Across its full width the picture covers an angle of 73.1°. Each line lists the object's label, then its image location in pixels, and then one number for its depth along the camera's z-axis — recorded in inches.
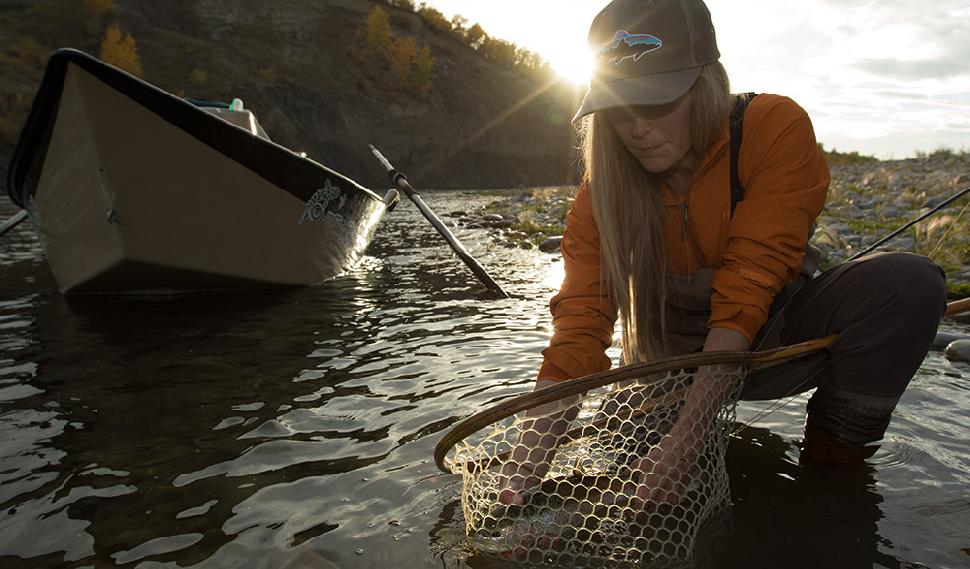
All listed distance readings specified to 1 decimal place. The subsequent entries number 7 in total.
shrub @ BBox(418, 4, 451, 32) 2842.0
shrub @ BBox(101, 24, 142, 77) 1726.1
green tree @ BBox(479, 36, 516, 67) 2945.4
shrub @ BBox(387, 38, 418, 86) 2362.2
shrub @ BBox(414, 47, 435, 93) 2353.6
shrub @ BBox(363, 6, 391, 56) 2390.5
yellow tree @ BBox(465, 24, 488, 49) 3011.8
